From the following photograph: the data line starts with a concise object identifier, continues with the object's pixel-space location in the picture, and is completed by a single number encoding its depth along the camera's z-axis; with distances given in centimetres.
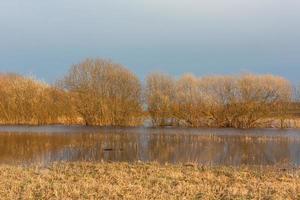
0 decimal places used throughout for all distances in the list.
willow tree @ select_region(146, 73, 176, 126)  5116
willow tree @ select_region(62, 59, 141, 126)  5209
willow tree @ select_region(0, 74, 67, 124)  5322
